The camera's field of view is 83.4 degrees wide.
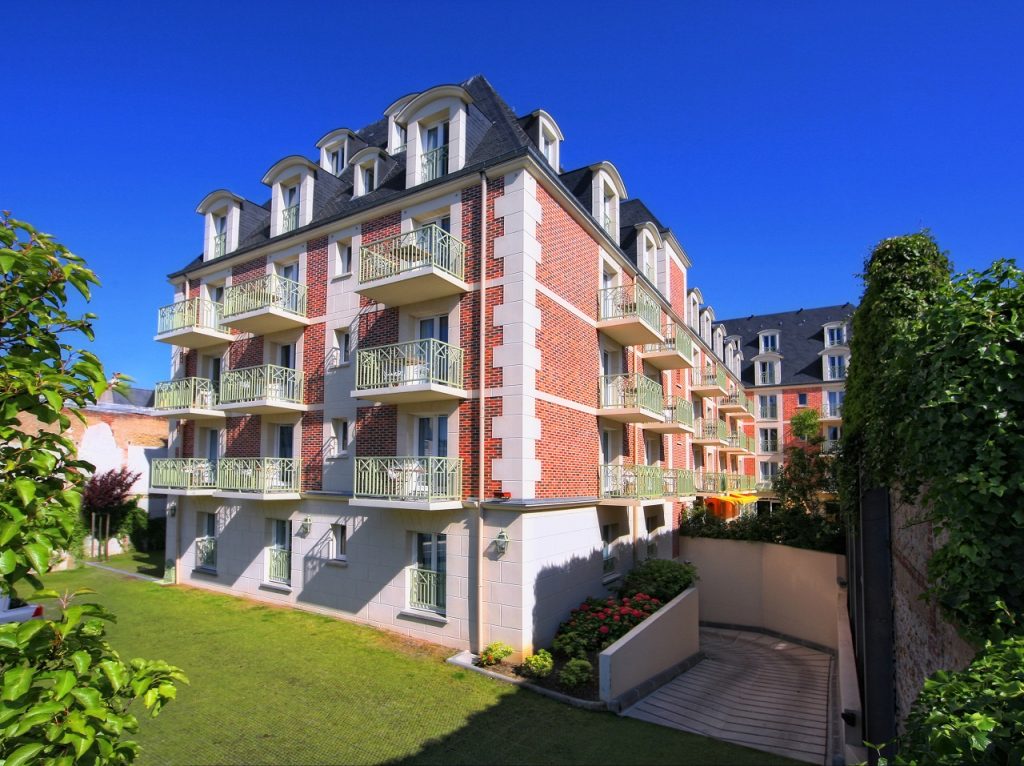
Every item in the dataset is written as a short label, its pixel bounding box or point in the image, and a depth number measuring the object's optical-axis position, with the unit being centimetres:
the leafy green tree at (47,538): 222
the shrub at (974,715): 217
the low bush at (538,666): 1055
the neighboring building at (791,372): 4078
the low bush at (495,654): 1114
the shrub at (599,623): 1148
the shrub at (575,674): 1017
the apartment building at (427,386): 1214
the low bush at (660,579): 1386
